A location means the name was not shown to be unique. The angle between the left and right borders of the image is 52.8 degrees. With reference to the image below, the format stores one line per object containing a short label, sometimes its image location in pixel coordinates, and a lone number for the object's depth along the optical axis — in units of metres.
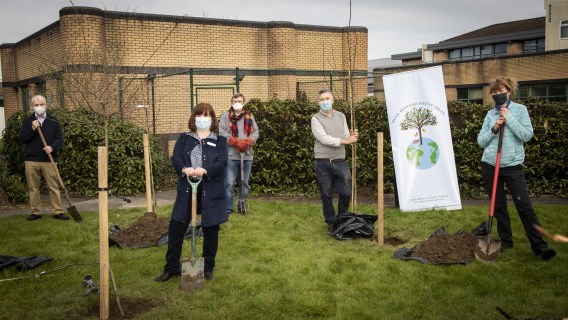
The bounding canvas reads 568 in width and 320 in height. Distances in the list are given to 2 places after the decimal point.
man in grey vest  7.73
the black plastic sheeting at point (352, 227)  7.46
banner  9.04
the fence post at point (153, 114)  15.51
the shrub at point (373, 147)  10.38
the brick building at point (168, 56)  16.84
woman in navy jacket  5.73
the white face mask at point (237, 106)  9.00
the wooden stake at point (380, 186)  7.10
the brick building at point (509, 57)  32.38
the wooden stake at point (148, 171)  7.75
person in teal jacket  6.30
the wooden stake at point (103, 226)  4.63
